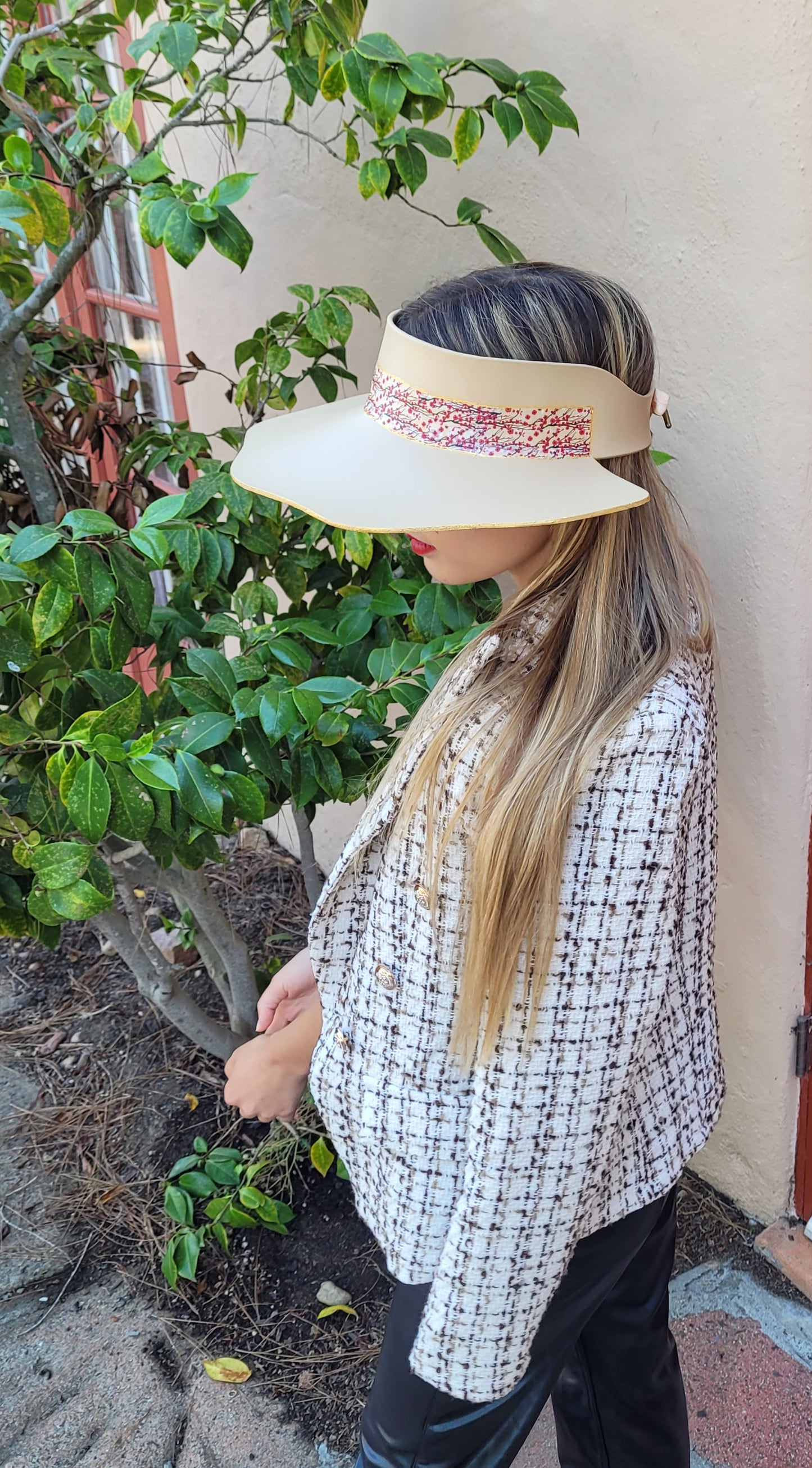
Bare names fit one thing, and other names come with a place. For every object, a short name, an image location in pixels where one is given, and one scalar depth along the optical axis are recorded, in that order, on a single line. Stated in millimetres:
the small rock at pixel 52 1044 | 2812
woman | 957
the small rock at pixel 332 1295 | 2031
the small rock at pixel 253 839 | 3678
